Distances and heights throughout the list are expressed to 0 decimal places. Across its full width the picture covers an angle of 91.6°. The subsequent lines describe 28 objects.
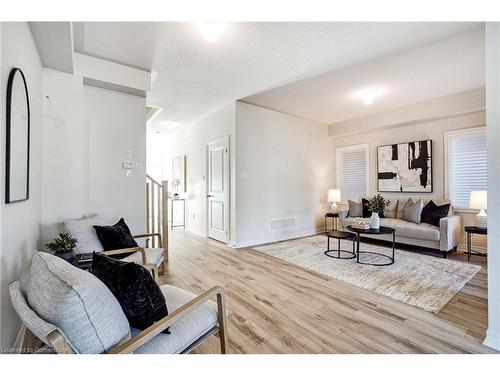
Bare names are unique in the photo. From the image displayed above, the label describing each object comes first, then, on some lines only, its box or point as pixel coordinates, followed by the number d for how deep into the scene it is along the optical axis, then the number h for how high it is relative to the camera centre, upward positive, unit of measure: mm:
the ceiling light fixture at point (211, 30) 2191 +1452
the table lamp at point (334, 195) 5457 -212
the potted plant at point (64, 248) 1991 -509
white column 1654 +46
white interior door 4512 -51
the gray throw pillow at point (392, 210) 4676 -476
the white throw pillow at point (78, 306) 904 -463
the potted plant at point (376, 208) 3703 -354
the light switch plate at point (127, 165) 3201 +292
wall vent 4791 -753
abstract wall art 4504 +357
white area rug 2428 -1088
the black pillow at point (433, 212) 3945 -457
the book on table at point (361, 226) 3620 -605
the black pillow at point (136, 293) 1140 -501
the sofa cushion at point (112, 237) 2352 -494
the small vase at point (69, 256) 1973 -566
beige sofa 3652 -749
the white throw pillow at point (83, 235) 2297 -466
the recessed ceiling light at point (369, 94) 3746 +1469
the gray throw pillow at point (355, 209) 4953 -481
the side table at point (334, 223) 5734 -886
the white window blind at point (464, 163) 3951 +363
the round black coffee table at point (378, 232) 3374 -668
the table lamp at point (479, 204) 3490 -282
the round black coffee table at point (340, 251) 3606 -1062
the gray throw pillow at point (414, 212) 4199 -465
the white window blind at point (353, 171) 5473 +347
